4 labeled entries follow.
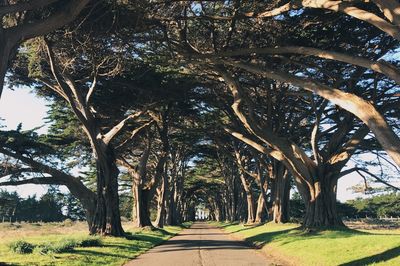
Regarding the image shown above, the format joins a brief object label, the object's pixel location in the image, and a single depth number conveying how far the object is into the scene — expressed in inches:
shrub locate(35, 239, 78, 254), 649.9
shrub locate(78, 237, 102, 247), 768.9
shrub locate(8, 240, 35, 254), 654.7
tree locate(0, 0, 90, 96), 419.8
